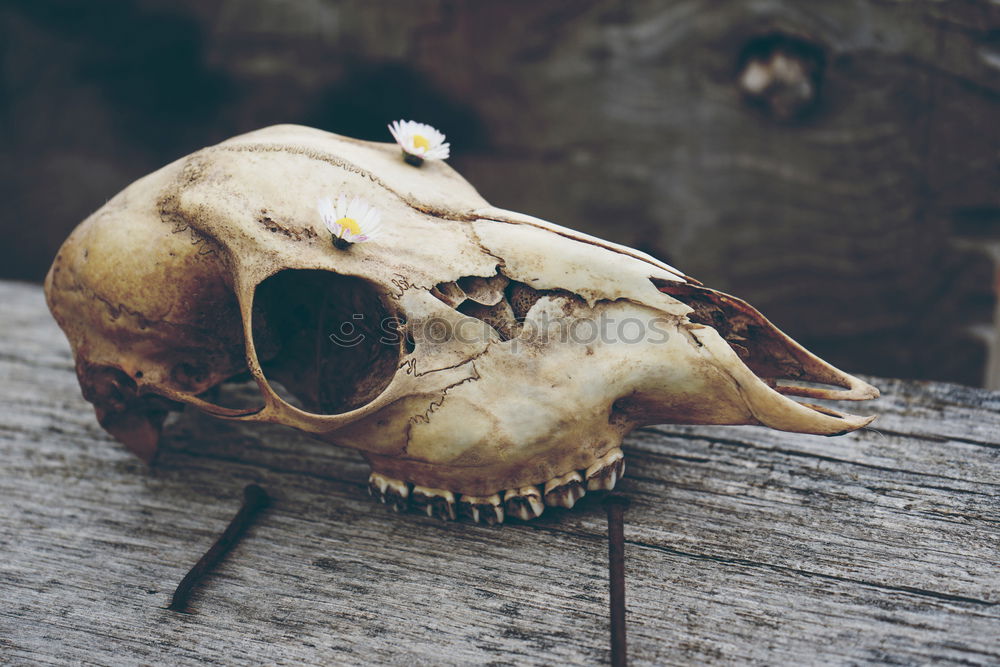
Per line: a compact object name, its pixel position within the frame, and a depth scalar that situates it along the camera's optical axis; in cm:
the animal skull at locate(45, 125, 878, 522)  34
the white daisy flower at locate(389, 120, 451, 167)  38
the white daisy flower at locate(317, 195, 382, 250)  35
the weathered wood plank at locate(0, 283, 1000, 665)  33
